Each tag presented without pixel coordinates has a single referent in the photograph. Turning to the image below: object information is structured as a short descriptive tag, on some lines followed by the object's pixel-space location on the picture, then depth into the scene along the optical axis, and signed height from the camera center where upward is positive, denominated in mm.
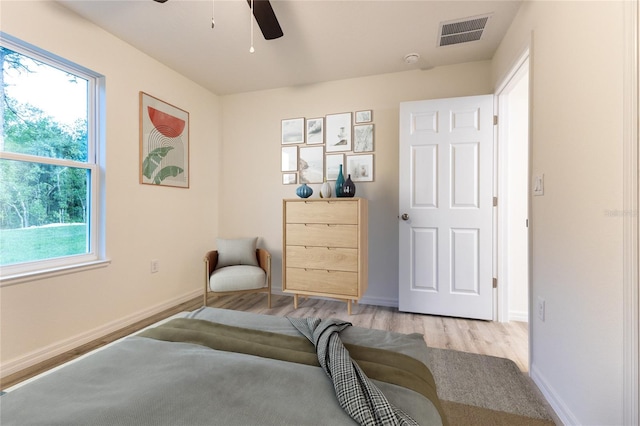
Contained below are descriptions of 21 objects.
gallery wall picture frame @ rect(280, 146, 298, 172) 3416 +650
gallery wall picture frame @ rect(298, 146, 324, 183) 3316 +567
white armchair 2799 -604
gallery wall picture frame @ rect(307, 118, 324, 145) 3309 +961
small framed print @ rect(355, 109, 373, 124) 3141 +1070
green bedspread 898 -517
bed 683 -500
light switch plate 1654 +162
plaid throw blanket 685 -487
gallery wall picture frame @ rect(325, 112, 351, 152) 3213 +922
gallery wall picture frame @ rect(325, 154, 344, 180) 3236 +549
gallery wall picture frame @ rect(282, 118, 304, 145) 3387 +988
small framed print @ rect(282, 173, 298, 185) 3416 +410
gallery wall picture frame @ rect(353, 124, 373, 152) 3139 +833
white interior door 2625 +44
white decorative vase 2941 +227
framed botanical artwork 2723 +717
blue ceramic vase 2966 +219
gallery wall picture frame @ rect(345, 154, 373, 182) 3139 +502
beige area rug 1391 -1017
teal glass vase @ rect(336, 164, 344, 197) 2912 +278
